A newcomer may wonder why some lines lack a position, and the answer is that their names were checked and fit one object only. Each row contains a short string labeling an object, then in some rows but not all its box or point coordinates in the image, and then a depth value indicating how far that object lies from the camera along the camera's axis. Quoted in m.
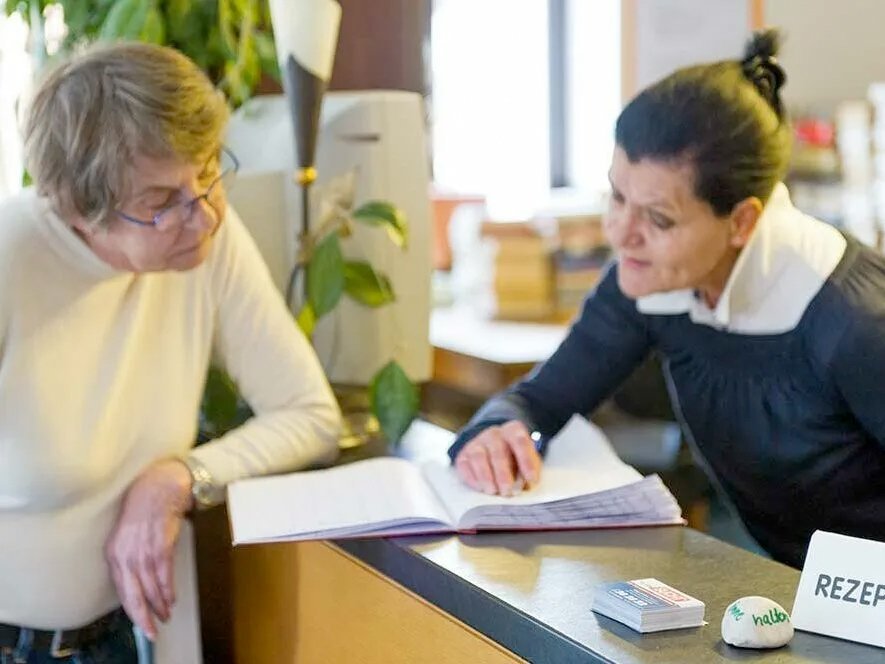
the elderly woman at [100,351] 1.84
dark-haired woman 1.91
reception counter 1.48
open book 1.81
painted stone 1.46
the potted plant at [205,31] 2.35
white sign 1.47
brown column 2.64
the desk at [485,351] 3.20
